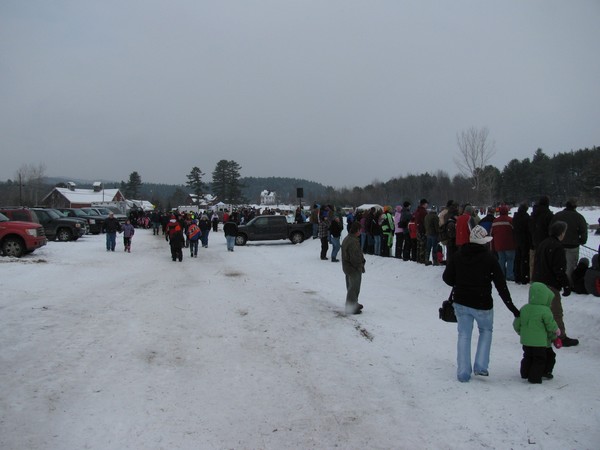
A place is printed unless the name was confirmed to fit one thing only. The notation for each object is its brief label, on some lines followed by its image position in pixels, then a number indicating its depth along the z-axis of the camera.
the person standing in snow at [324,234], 19.34
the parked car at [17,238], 18.44
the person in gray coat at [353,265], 9.82
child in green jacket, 5.55
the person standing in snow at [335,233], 17.87
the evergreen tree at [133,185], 134.21
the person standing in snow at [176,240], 18.86
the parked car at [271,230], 26.89
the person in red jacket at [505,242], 11.19
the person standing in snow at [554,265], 6.52
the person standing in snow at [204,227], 24.52
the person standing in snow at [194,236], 20.25
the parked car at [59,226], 26.66
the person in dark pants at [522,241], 10.65
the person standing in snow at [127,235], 22.31
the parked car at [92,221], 33.84
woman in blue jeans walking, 5.74
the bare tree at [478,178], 37.31
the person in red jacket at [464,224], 10.92
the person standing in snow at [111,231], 21.81
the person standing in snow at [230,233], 23.53
